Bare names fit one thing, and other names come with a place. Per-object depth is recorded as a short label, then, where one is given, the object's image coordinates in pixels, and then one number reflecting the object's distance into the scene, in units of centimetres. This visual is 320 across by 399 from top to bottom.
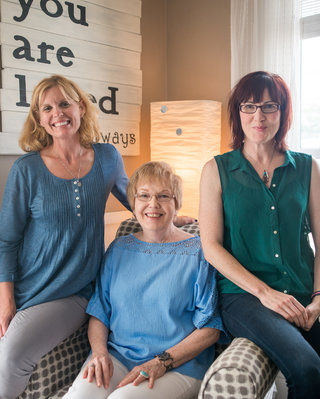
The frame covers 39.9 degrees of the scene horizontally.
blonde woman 165
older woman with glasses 140
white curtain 252
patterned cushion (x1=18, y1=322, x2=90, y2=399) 154
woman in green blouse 149
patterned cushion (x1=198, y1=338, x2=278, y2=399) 121
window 255
